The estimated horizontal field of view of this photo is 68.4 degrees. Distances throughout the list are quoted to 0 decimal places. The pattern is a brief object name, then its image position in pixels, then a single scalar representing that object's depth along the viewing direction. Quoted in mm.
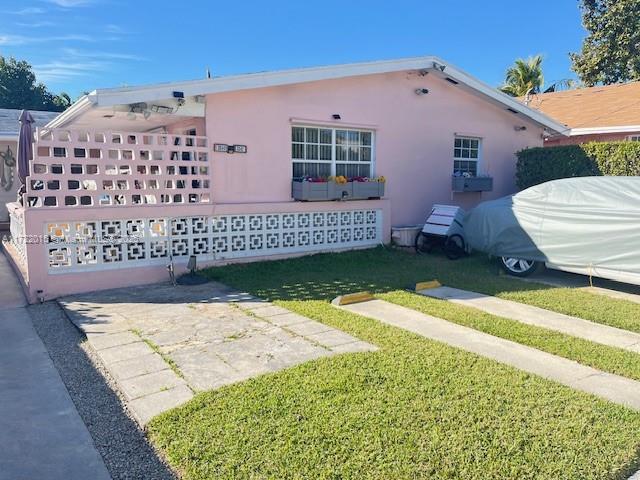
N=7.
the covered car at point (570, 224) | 6883
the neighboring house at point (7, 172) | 14492
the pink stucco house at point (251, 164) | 7008
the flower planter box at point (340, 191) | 9422
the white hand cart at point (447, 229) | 10000
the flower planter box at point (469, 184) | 11961
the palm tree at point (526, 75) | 29031
